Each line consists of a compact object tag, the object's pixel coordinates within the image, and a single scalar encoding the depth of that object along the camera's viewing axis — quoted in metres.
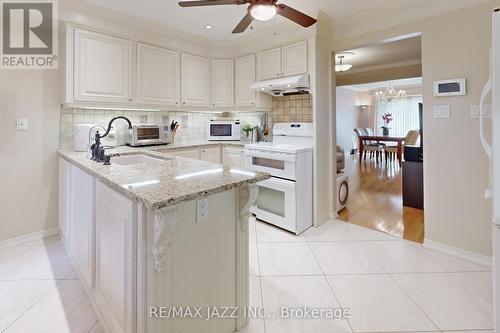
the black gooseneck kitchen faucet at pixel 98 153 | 1.86
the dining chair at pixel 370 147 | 8.09
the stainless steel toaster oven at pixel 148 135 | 3.27
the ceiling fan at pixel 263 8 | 1.78
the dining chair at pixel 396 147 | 5.44
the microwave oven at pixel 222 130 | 4.04
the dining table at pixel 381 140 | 7.41
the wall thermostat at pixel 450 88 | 2.32
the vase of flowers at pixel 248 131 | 4.09
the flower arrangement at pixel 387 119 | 9.80
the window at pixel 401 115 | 9.73
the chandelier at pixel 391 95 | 8.12
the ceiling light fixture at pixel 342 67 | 4.76
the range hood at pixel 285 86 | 3.09
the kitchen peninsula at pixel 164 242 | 1.11
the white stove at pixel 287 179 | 2.93
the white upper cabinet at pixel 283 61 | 3.15
